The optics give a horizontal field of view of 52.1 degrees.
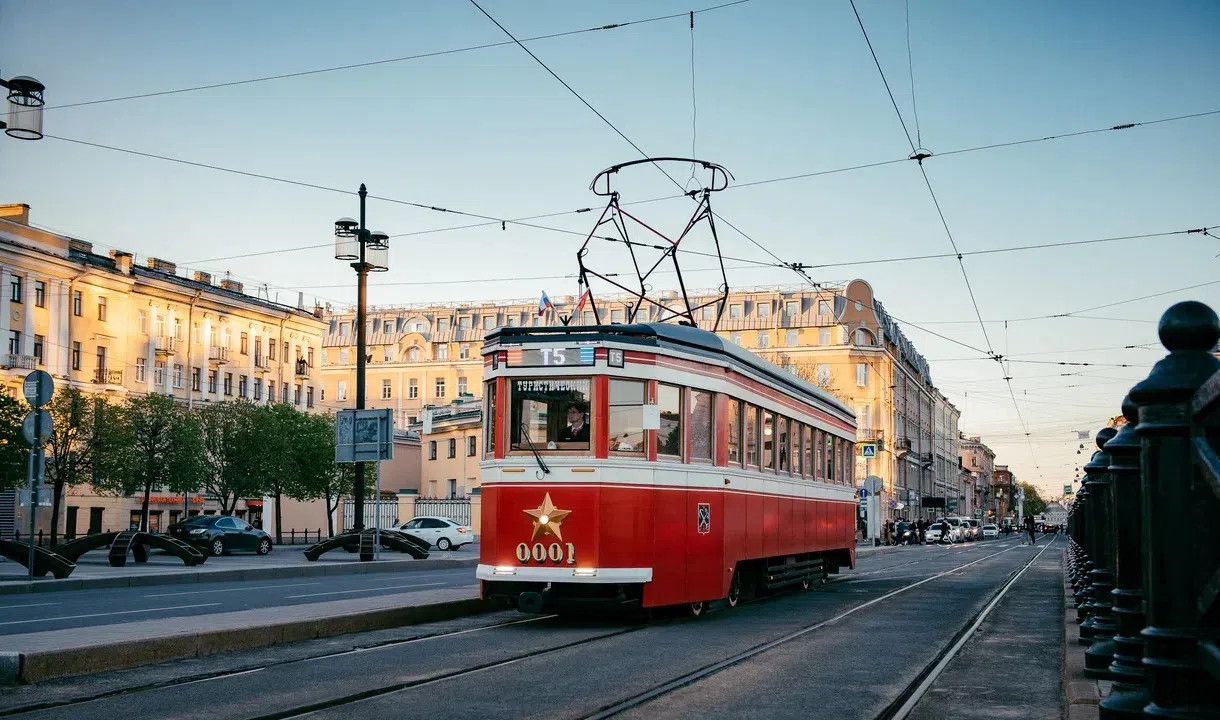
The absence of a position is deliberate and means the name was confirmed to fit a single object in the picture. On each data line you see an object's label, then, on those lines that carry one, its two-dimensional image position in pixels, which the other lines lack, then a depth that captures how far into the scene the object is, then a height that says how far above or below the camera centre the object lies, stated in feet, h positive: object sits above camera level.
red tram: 44.19 +0.72
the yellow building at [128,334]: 183.32 +25.50
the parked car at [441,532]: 162.81 -5.91
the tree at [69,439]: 150.92 +5.53
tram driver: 45.02 +2.18
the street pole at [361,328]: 95.45 +12.46
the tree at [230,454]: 181.98 +4.61
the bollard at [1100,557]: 30.66 -1.93
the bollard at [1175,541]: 10.53 -0.43
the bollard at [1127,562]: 18.81 -1.07
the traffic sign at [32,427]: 66.39 +3.04
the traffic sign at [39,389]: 66.74 +5.08
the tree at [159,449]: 164.25 +4.89
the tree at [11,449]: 133.80 +3.82
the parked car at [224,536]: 139.74 -5.69
